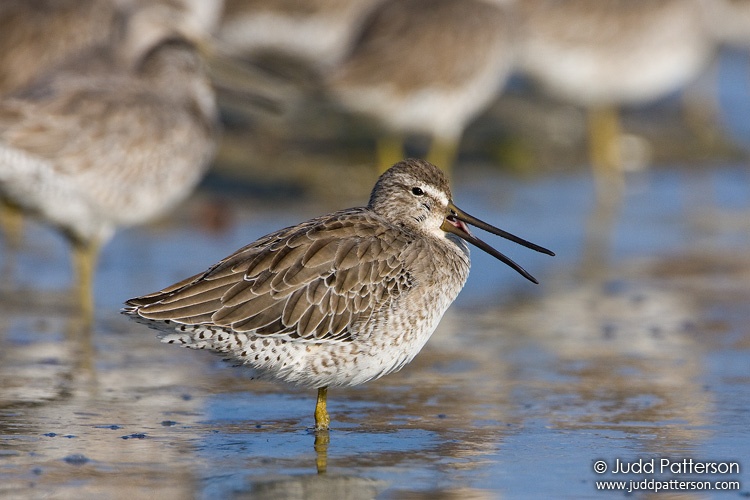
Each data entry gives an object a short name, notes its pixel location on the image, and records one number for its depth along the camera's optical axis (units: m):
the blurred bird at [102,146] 15.63
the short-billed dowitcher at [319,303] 10.70
